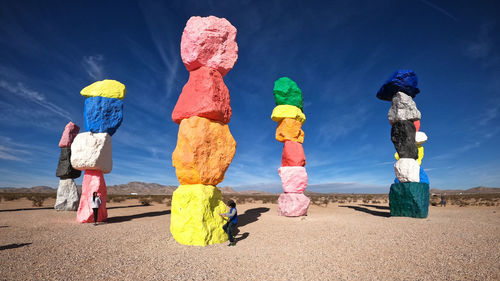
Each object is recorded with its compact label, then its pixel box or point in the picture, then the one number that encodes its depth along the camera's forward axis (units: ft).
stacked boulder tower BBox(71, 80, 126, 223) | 33.65
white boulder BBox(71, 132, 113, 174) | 33.42
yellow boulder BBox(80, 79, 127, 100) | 35.68
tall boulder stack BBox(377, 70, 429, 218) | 37.96
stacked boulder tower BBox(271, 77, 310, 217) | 42.91
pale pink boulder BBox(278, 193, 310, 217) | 42.32
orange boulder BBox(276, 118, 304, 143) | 44.75
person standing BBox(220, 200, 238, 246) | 23.21
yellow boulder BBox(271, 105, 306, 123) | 45.19
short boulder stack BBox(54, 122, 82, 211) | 46.47
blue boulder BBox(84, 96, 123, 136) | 35.04
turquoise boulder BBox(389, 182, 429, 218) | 37.60
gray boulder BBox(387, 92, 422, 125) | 40.93
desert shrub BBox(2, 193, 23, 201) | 79.87
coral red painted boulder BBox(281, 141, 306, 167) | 43.78
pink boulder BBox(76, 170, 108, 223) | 33.76
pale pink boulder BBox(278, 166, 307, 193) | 42.91
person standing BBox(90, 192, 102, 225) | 32.29
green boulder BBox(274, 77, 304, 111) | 46.30
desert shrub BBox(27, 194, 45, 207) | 58.10
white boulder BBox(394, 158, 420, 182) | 38.50
